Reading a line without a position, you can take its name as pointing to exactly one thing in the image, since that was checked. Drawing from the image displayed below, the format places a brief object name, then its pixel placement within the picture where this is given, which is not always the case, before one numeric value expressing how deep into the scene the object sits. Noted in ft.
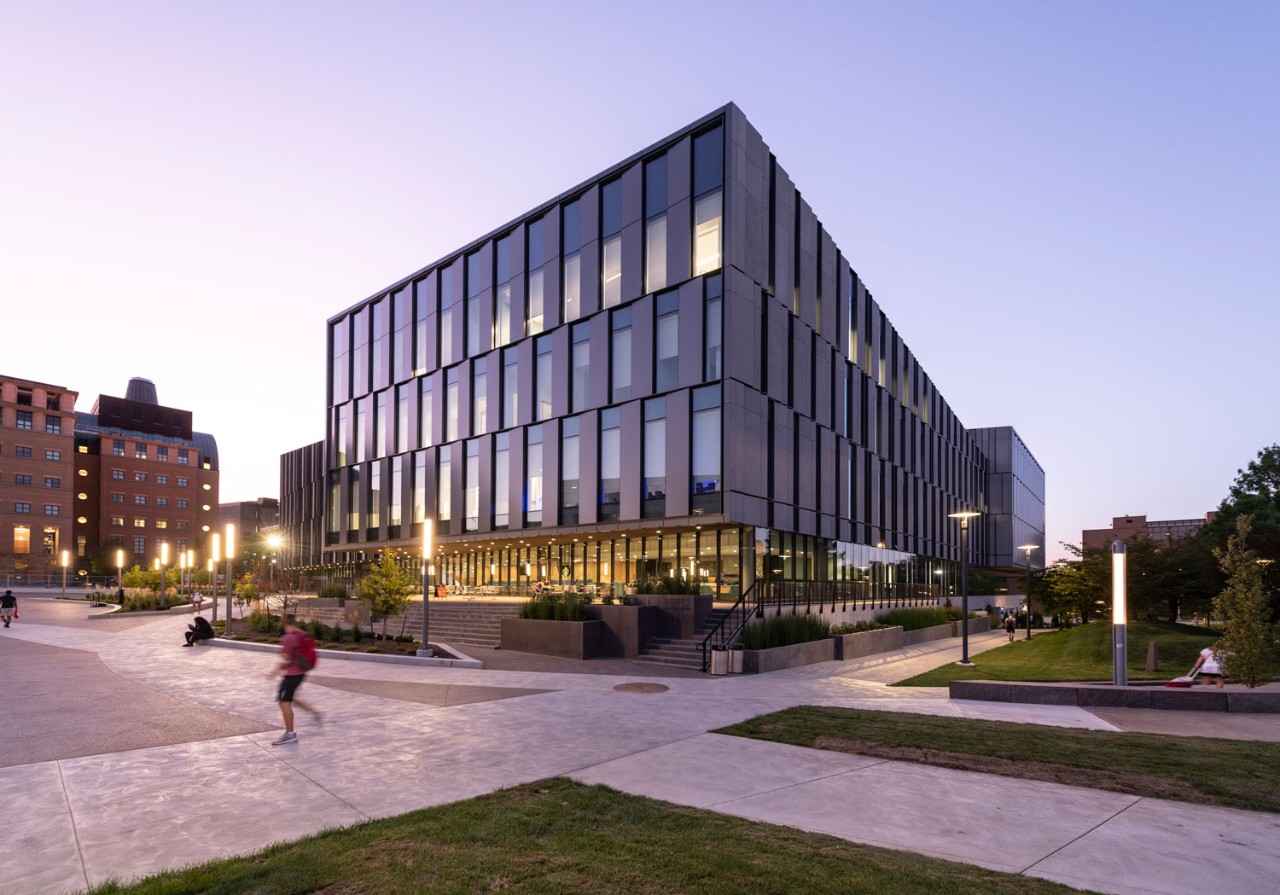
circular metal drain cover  54.19
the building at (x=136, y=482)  366.84
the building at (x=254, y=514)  544.21
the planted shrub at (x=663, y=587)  79.61
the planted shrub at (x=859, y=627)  89.20
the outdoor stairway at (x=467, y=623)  86.74
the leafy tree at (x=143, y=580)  167.53
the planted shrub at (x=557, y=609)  76.74
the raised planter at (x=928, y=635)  109.50
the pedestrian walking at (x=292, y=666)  34.86
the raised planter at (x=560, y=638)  73.20
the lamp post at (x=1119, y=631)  49.44
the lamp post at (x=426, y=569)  67.77
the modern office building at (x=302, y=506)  236.84
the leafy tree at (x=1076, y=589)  101.24
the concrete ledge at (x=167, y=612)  132.26
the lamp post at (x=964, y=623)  76.59
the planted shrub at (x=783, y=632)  69.10
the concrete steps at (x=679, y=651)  69.97
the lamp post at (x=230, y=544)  92.12
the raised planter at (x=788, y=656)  66.74
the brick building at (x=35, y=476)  312.29
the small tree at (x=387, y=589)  77.36
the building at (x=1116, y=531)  580.30
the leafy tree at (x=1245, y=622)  47.26
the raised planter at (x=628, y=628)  74.08
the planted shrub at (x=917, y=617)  111.24
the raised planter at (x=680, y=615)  75.82
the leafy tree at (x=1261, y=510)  85.55
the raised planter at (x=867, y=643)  81.82
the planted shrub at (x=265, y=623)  93.23
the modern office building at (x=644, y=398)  97.71
